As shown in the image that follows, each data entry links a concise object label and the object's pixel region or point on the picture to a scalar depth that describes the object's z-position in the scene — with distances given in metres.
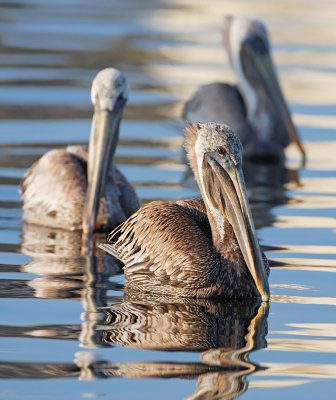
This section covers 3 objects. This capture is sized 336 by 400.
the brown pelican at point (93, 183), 18.78
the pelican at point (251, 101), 24.94
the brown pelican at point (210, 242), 14.70
